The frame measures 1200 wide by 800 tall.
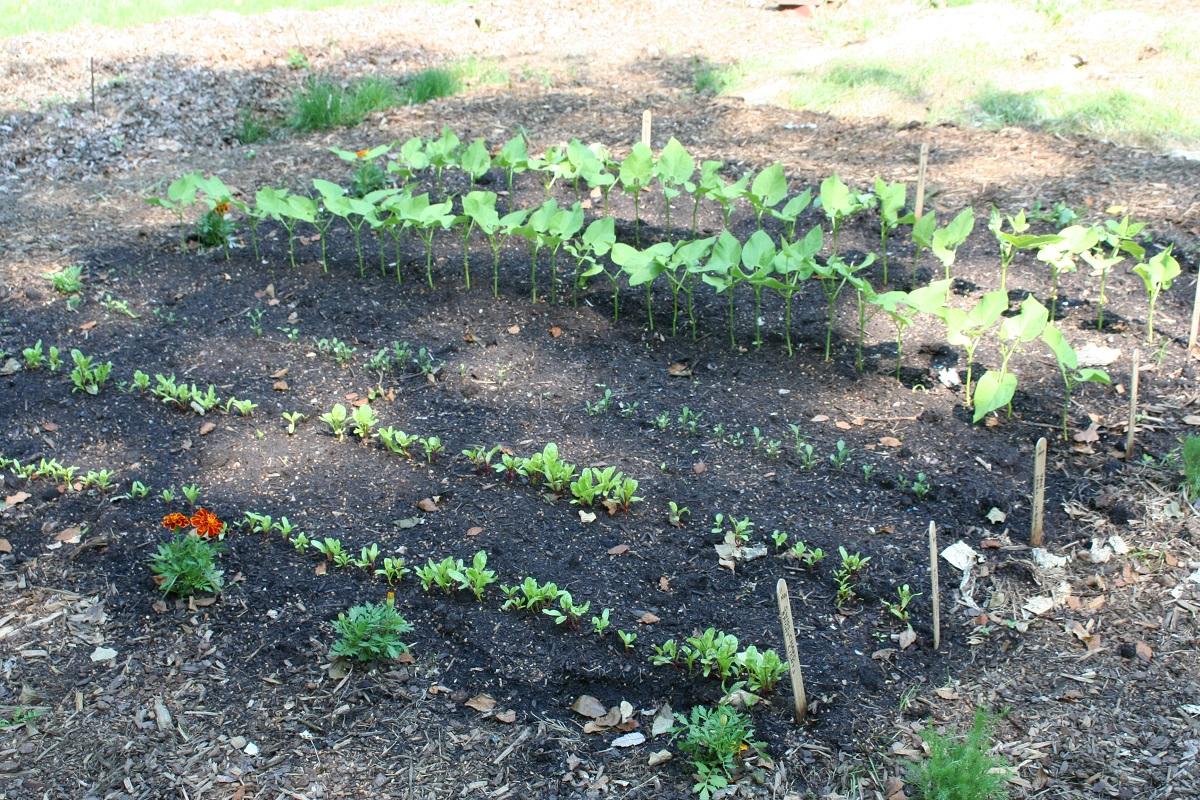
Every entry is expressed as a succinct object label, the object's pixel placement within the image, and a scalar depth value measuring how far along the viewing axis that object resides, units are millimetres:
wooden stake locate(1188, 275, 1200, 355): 3986
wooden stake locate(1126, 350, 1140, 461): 3304
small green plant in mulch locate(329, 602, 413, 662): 2812
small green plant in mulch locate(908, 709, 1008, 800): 2369
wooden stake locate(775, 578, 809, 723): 2455
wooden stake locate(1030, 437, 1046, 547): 2973
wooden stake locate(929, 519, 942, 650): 2655
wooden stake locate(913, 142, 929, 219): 4720
